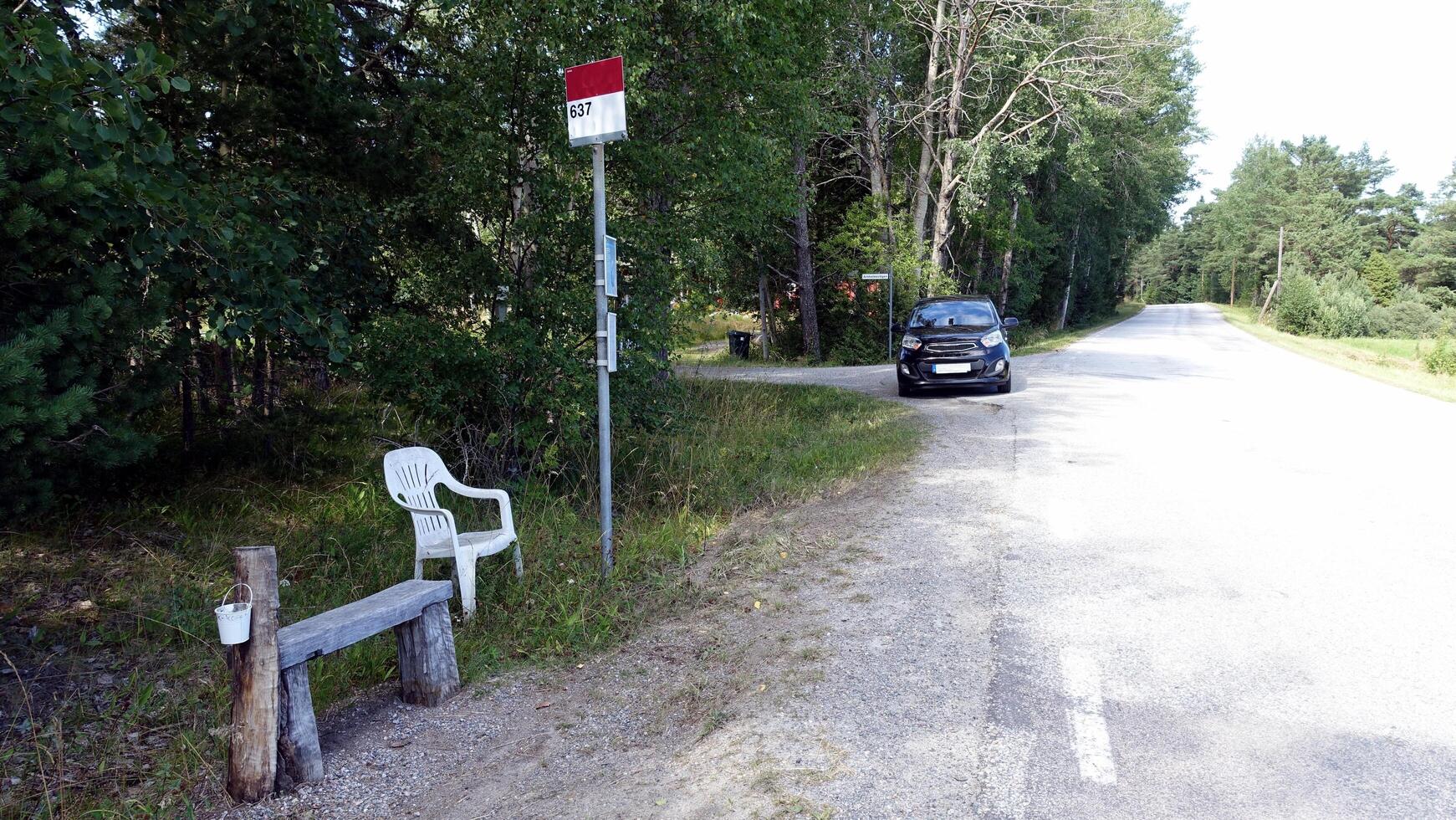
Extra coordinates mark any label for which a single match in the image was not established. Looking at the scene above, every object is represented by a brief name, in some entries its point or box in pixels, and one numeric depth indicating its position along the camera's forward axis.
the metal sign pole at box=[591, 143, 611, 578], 5.28
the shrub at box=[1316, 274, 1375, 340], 48.03
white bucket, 3.13
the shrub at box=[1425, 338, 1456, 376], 21.73
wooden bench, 3.26
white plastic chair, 5.01
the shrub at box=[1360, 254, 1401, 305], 65.94
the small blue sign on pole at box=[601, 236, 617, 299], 5.30
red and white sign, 5.13
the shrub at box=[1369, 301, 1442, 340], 56.59
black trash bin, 27.28
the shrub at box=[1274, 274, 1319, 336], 49.66
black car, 14.16
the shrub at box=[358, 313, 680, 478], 6.98
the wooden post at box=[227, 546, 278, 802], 3.26
